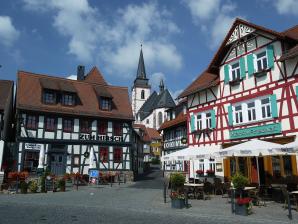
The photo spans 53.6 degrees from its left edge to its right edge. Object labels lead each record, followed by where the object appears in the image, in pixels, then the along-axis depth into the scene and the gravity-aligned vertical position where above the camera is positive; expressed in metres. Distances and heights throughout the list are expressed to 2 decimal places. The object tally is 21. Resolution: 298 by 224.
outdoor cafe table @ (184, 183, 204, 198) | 14.73 -1.11
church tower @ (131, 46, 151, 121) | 100.56 +26.39
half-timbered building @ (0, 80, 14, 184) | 23.23 +4.08
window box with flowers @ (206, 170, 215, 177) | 19.17 -0.39
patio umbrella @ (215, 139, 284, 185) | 11.87 +0.68
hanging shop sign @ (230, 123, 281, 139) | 15.88 +1.97
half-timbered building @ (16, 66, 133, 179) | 24.42 +3.60
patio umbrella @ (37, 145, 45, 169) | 21.33 +0.68
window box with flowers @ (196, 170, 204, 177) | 19.59 -0.46
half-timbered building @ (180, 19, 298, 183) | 15.62 +4.11
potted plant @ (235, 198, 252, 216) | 10.45 -1.43
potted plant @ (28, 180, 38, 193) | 17.78 -1.13
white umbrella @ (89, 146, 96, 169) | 24.29 +0.47
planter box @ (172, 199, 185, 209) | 12.02 -1.48
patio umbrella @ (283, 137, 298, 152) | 11.22 +0.71
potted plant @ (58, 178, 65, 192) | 18.95 -1.15
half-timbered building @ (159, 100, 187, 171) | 29.41 +3.63
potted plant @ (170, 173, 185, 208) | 12.05 -1.07
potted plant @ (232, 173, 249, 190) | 11.63 -0.61
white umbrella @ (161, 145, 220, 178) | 15.80 +0.66
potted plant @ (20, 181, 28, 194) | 17.26 -1.15
